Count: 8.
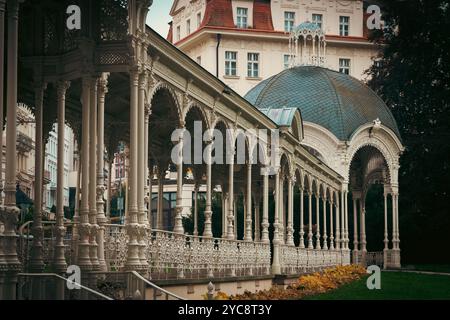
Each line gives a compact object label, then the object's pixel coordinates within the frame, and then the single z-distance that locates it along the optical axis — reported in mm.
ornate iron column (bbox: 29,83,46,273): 17844
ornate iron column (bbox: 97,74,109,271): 17844
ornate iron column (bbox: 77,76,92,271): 17266
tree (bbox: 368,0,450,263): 41844
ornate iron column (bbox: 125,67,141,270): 17344
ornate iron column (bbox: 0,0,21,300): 13750
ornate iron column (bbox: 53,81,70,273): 17922
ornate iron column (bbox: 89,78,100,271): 17312
